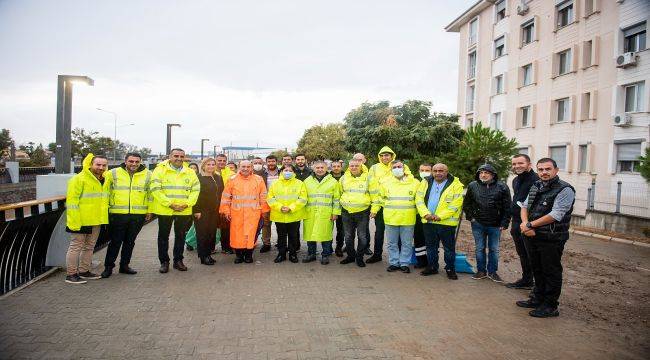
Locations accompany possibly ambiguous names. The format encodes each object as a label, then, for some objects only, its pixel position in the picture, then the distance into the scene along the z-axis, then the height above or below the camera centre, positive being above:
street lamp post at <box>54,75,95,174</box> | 10.04 +1.04
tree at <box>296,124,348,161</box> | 51.12 +3.57
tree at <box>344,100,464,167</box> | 18.39 +1.85
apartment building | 17.12 +4.64
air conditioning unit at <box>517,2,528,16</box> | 23.35 +9.57
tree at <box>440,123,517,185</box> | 10.20 +0.50
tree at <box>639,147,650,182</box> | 11.12 +0.35
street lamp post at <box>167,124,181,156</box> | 25.30 +1.72
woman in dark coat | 7.04 -0.84
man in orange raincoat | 7.09 -0.81
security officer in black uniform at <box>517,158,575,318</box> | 4.88 -0.73
